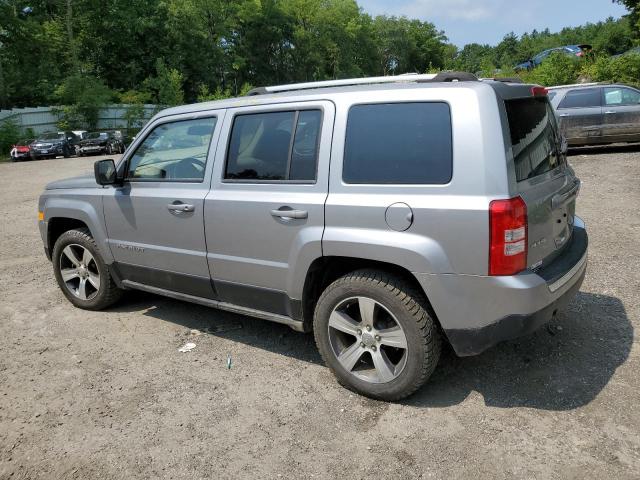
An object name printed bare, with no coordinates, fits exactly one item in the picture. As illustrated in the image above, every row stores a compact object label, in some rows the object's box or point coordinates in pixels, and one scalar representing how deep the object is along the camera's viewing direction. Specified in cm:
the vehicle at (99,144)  2775
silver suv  293
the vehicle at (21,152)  2653
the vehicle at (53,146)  2669
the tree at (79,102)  3712
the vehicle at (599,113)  1272
